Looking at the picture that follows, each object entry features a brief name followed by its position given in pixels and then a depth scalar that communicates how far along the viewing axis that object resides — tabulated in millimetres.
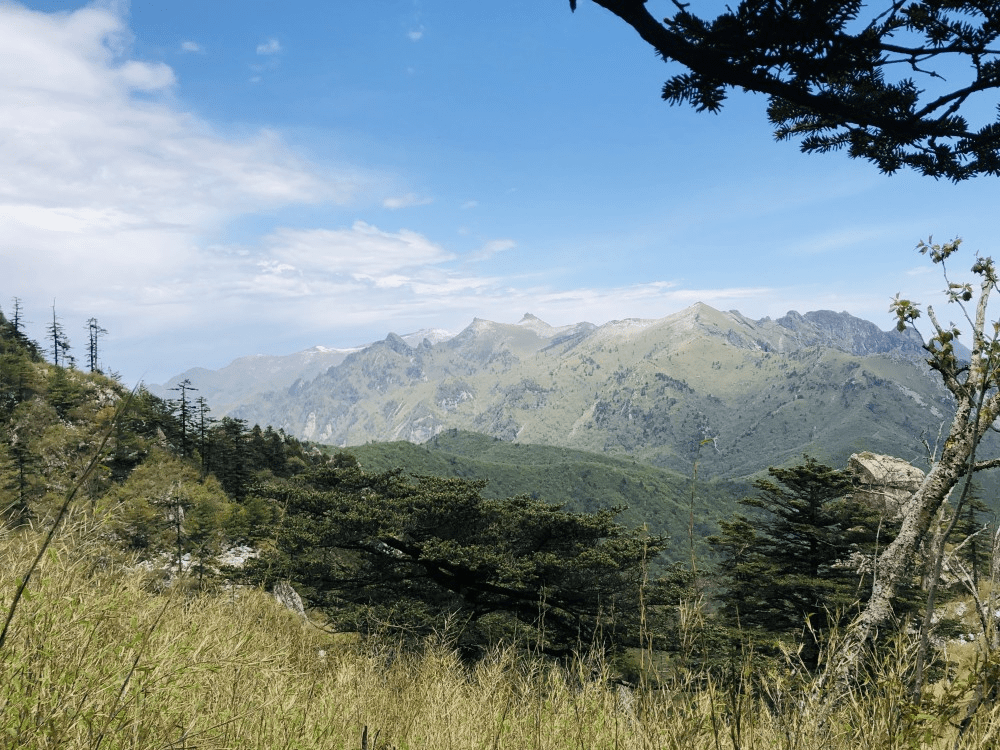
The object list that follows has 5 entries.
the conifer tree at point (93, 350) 86094
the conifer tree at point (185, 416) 65444
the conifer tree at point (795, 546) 21688
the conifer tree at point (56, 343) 88500
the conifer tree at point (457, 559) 17156
